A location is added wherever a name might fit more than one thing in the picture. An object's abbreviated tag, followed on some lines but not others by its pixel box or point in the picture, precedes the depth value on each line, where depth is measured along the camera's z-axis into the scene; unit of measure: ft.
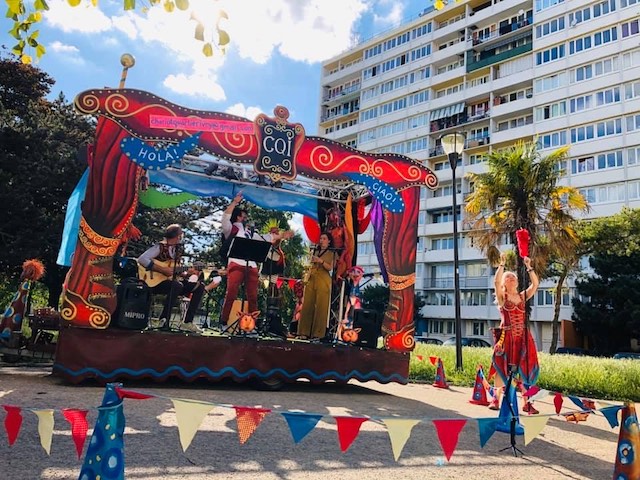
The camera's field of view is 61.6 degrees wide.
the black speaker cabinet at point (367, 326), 32.73
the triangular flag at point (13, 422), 12.45
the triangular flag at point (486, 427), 14.90
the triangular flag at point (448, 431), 13.65
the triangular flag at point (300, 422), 12.34
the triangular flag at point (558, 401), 21.27
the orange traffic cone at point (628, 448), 13.51
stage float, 26.96
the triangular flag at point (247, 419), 12.79
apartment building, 122.31
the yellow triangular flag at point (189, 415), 11.74
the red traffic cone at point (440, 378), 40.55
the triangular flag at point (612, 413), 15.93
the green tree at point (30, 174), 60.13
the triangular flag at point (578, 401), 17.91
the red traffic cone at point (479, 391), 31.99
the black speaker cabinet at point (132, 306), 27.09
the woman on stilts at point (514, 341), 25.25
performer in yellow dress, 36.24
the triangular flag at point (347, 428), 13.21
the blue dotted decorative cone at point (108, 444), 10.78
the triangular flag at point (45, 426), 11.60
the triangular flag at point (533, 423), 15.11
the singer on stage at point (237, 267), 34.60
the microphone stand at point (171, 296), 29.53
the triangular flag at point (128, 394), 11.09
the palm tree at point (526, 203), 57.06
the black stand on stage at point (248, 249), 31.27
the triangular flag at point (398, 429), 12.75
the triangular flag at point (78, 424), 11.80
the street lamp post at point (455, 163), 44.60
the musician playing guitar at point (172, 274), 30.48
